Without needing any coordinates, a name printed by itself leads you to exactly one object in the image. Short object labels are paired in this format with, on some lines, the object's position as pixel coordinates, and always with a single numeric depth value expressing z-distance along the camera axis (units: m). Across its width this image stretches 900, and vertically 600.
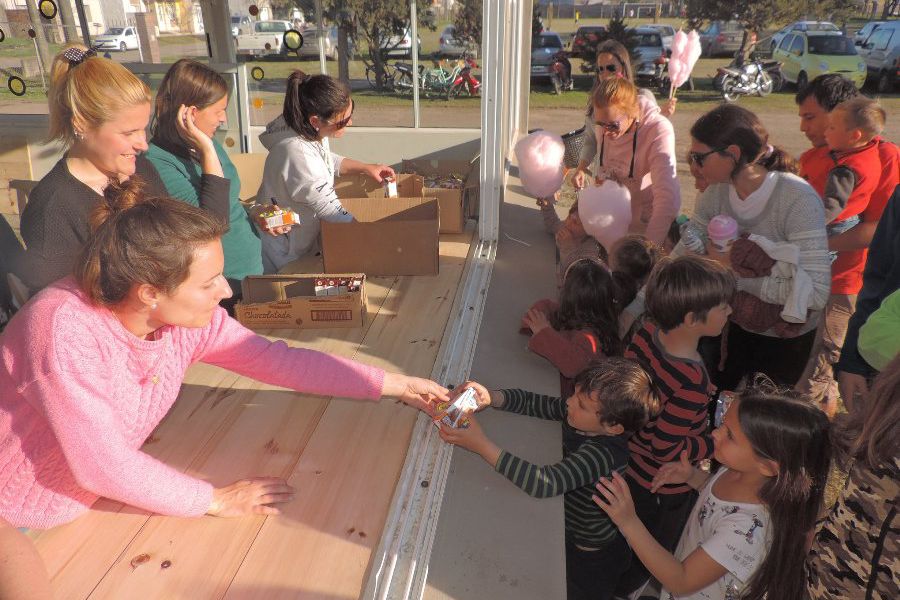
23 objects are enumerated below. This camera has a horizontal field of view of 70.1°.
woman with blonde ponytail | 1.98
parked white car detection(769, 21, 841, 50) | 18.30
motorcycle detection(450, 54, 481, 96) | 15.15
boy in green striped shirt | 1.96
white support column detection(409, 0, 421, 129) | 6.18
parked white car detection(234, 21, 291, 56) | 6.97
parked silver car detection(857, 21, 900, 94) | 16.59
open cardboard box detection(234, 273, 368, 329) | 2.85
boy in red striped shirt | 2.17
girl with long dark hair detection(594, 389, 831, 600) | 1.68
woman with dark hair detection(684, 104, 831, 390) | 2.41
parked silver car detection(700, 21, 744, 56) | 23.53
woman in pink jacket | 3.24
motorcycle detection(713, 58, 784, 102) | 17.02
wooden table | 1.63
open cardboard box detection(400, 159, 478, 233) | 4.08
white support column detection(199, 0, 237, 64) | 5.51
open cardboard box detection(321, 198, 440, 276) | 3.28
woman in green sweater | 2.61
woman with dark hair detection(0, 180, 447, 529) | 1.46
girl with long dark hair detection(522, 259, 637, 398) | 2.54
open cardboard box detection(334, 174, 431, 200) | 4.10
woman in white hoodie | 3.01
